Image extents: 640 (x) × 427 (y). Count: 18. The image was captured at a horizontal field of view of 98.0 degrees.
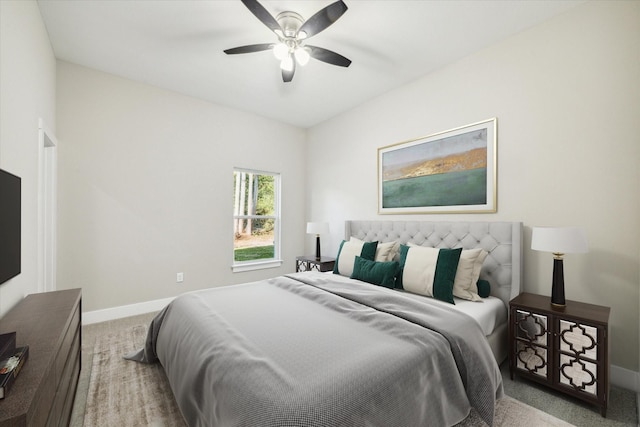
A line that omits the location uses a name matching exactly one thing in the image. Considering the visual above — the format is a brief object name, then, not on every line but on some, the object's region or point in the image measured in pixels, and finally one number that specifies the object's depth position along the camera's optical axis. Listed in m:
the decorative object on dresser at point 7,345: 1.07
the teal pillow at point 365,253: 3.13
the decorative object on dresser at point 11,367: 0.90
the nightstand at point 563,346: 1.73
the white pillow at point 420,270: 2.43
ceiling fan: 1.90
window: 4.39
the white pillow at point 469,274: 2.37
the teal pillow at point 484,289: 2.45
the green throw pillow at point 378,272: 2.69
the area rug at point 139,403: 1.67
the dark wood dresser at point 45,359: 0.88
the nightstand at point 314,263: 3.88
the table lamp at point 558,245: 1.87
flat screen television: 1.44
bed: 1.12
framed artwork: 2.70
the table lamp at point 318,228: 4.03
